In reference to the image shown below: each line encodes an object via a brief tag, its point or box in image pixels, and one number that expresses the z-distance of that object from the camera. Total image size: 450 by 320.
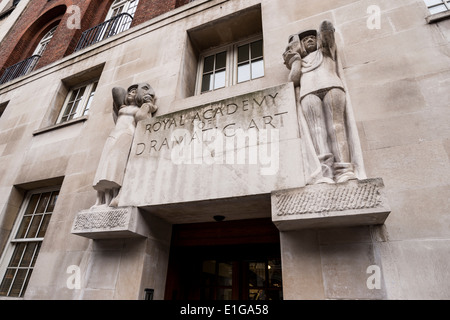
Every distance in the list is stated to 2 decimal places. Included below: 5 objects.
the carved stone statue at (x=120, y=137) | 4.09
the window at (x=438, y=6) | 4.32
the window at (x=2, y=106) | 8.86
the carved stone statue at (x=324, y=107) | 2.95
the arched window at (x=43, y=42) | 12.00
